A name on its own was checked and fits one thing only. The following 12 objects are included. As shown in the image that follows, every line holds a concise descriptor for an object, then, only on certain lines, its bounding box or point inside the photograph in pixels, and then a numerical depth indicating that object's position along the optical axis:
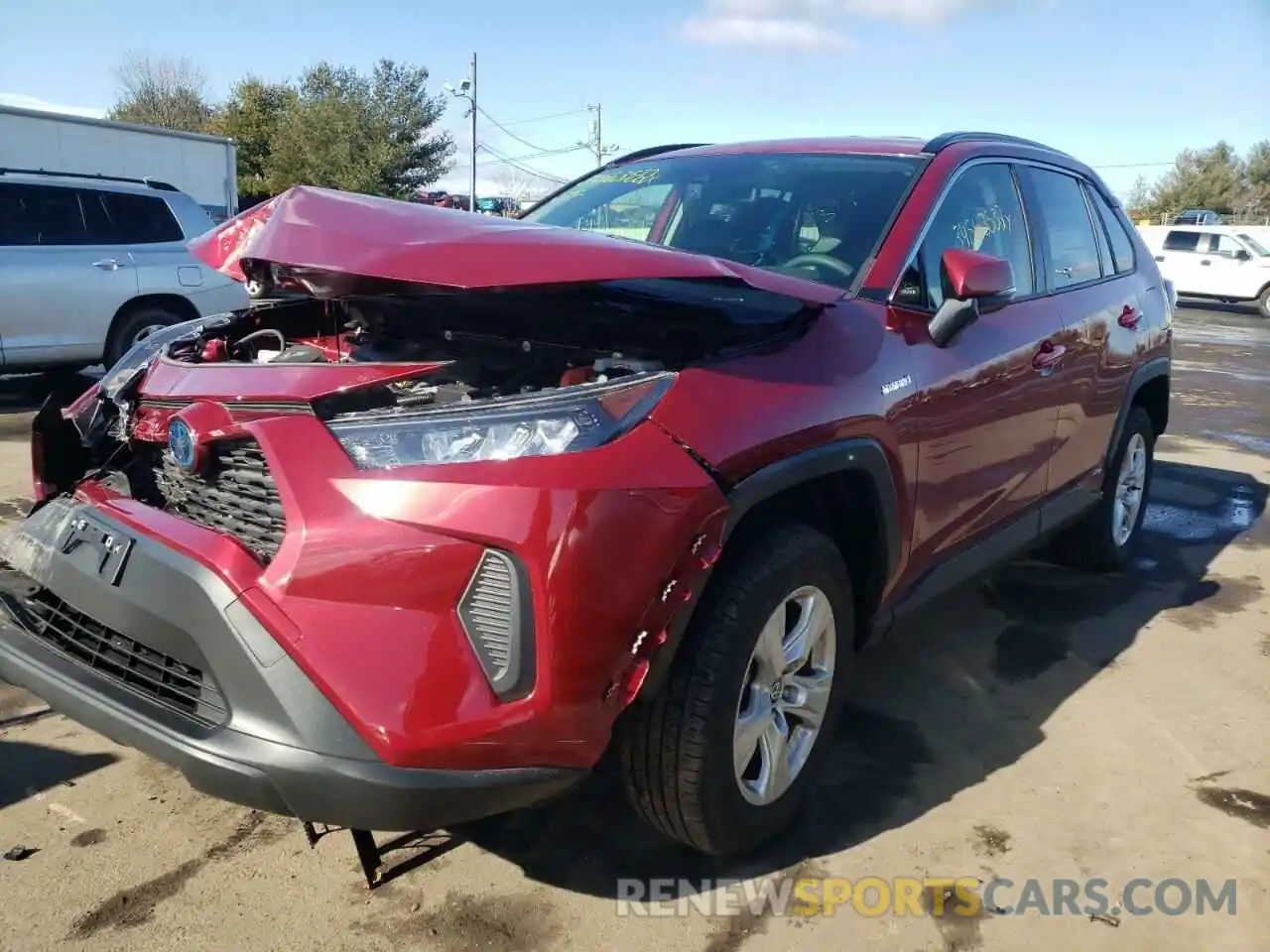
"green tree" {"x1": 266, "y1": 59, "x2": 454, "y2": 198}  33.69
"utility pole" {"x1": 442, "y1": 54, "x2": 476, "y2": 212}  36.44
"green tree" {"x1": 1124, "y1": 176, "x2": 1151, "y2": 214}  56.72
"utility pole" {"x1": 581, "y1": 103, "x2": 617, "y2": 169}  50.56
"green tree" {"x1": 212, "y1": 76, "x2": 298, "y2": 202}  36.47
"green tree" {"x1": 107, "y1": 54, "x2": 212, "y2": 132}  42.03
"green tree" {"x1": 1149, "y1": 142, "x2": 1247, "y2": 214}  53.91
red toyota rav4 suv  1.90
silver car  8.16
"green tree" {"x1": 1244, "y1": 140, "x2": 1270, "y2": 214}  53.56
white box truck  15.28
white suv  21.95
